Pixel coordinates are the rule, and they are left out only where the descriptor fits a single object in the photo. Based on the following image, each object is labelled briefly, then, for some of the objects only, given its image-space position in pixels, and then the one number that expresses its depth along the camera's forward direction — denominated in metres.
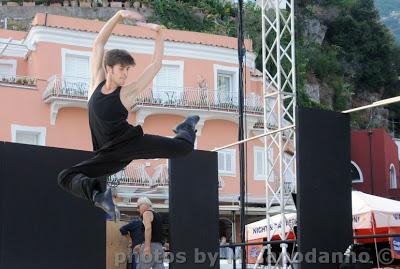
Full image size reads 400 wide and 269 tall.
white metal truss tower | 13.07
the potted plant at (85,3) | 32.84
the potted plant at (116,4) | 33.07
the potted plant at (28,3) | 33.28
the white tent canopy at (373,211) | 12.14
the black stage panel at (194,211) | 8.41
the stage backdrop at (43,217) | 6.94
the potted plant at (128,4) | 33.28
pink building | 22.58
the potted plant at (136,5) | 32.56
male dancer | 5.09
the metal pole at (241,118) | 11.07
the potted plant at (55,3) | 33.09
